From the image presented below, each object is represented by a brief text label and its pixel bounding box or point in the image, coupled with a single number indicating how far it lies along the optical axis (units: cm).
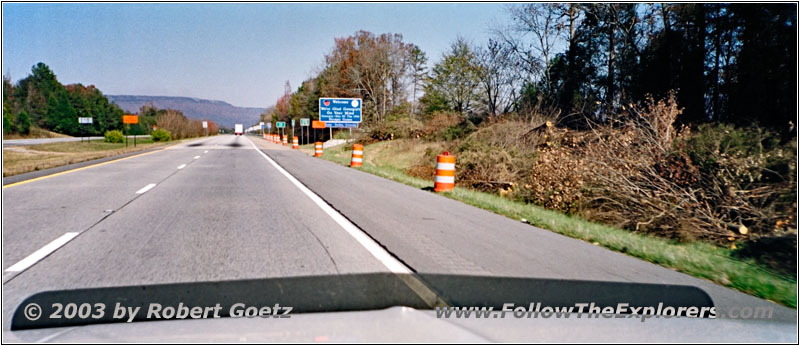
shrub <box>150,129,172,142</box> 6712
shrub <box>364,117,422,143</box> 3469
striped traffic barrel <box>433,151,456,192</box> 1244
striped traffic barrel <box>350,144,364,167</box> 2202
